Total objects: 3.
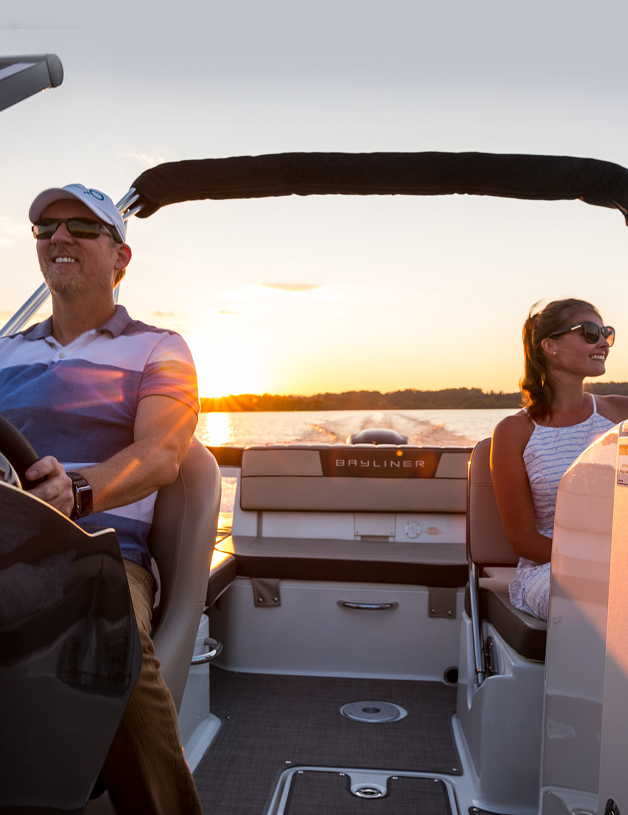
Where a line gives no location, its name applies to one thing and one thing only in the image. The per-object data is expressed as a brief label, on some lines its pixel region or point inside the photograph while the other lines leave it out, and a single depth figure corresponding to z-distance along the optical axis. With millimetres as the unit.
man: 1430
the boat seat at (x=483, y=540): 2152
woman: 1951
